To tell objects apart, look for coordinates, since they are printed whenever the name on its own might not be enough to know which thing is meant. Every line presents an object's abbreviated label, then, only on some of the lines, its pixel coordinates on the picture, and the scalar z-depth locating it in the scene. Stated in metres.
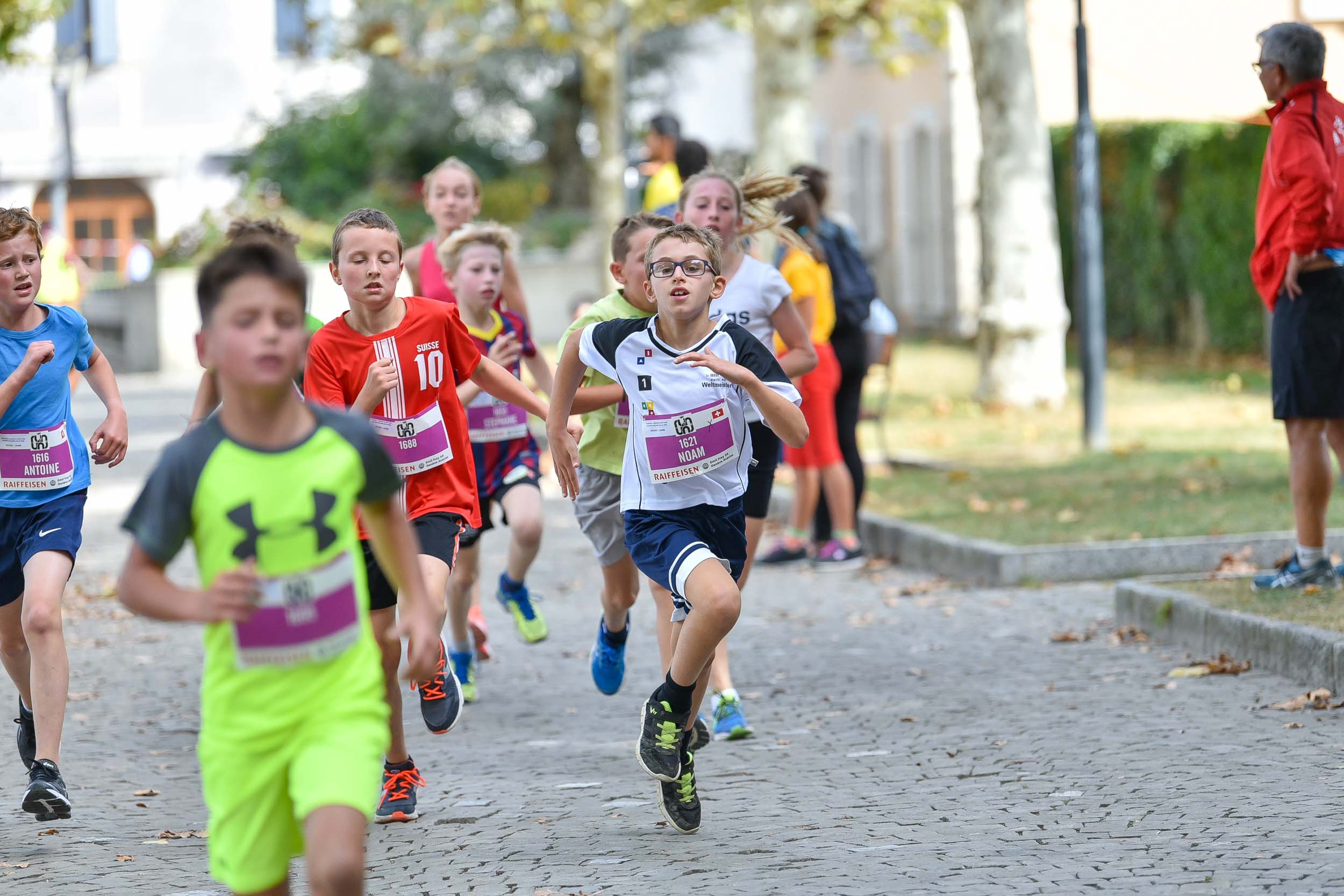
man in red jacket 15.95
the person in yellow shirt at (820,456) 20.78
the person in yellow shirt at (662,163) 22.56
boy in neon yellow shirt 7.45
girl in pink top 16.48
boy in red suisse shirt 11.57
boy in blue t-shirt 11.62
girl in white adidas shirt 13.76
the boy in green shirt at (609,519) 13.87
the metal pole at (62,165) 75.31
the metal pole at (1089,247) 29.53
